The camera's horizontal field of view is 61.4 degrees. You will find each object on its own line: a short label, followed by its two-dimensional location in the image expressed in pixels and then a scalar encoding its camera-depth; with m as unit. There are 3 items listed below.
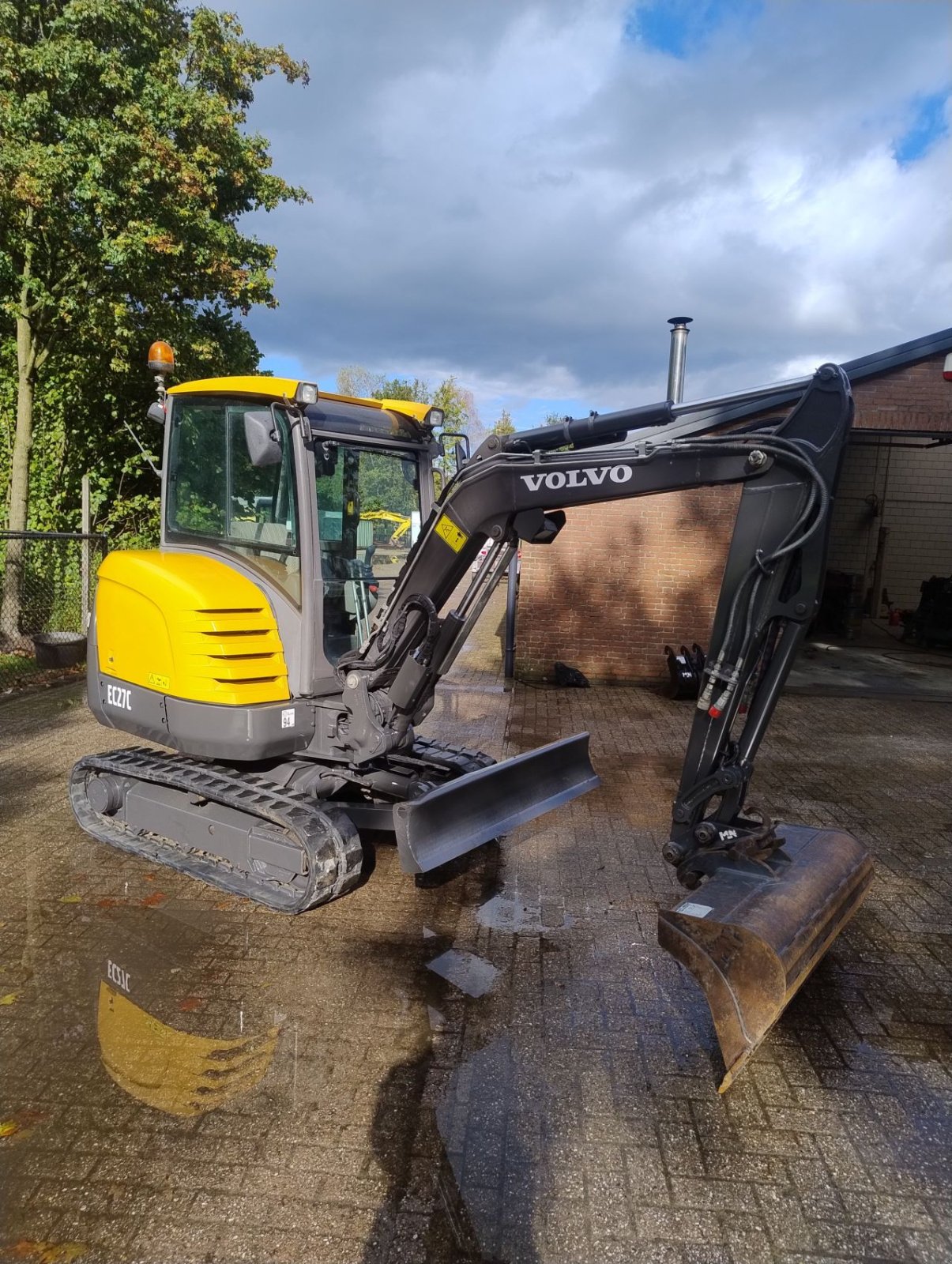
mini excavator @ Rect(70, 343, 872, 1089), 3.28
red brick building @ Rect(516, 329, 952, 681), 10.44
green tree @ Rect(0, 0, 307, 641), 8.52
